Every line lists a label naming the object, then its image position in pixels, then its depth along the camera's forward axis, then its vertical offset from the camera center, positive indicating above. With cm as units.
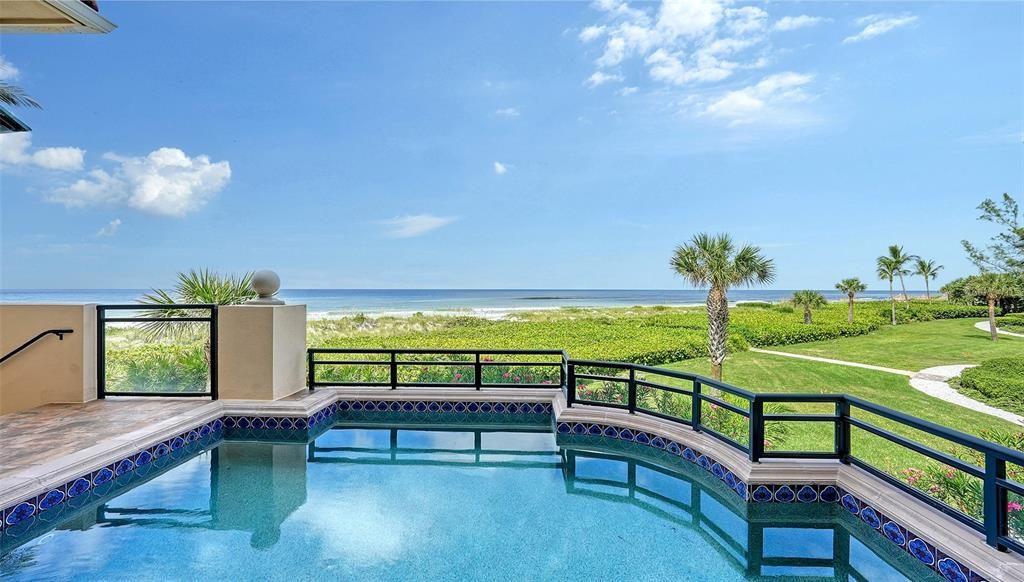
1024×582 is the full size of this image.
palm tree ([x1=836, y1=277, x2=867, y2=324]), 2225 +29
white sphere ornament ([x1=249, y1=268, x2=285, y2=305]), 575 +15
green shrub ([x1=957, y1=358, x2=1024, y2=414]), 1085 -235
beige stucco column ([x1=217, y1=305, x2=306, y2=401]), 552 -67
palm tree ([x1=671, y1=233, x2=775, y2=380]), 948 +49
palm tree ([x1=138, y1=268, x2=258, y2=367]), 592 +4
